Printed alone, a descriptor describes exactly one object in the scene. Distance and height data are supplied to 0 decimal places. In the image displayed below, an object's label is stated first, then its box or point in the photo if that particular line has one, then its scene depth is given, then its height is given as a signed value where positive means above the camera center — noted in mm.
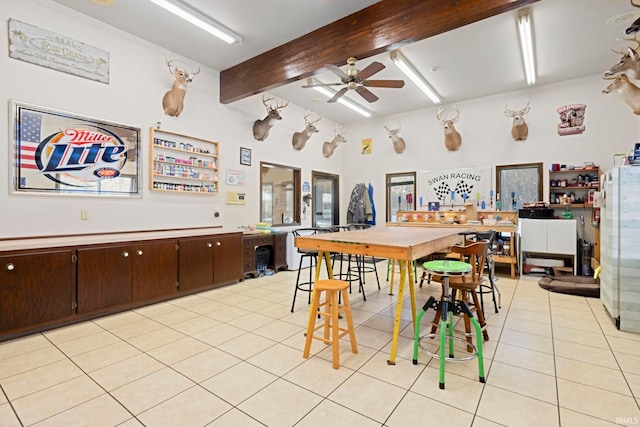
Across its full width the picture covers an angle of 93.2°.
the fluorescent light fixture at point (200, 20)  3507 +2408
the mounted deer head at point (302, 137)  6868 +1741
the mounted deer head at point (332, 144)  7790 +1793
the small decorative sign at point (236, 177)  5707 +660
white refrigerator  3096 -376
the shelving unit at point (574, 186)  5547 +492
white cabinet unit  5289 -447
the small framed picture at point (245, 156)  5941 +1101
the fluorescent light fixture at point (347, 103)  6043 +2463
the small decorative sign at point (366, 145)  8367 +1843
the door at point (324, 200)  8039 +329
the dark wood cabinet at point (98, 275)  2947 -758
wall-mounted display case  4582 +780
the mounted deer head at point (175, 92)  4566 +1824
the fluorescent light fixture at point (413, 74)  4746 +2472
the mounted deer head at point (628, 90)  4316 +1765
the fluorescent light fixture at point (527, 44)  3745 +2451
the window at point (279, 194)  6597 +402
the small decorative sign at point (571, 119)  5691 +1772
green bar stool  2176 -753
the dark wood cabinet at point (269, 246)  5449 -743
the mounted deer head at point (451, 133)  6785 +1776
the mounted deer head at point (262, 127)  6039 +1705
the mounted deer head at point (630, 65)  3785 +1867
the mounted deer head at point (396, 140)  7548 +1812
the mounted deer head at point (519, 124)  6059 +1772
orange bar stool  2432 -861
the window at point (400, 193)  7727 +499
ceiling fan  3670 +1716
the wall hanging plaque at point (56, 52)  3369 +1915
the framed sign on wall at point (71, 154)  3391 +706
